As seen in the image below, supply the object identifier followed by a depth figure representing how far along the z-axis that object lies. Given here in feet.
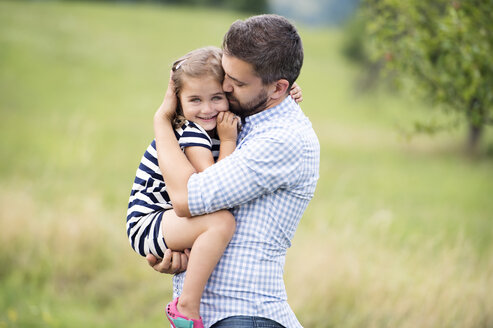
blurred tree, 27.40
